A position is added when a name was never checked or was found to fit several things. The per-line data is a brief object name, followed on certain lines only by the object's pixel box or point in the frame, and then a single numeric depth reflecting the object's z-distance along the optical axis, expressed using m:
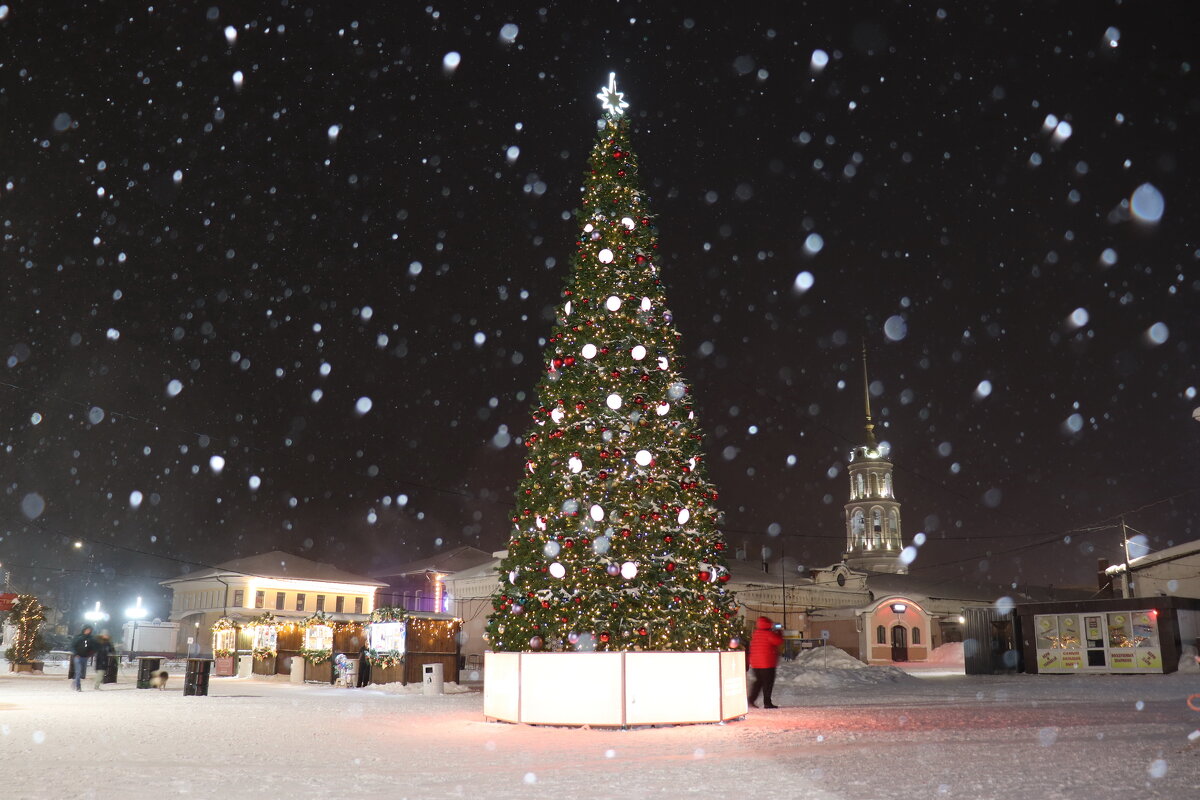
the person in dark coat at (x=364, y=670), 27.73
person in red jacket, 16.75
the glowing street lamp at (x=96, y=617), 66.56
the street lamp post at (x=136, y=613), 72.50
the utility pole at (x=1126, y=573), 45.62
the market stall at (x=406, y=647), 27.62
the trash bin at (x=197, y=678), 21.41
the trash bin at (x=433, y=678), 23.02
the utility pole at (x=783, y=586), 59.62
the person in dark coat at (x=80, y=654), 22.61
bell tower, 92.25
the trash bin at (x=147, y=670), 24.75
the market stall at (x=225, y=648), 36.06
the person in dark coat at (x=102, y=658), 25.70
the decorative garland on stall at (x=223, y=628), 37.00
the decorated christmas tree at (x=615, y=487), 13.83
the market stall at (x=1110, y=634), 30.89
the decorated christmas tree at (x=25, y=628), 35.06
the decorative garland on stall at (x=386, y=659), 27.75
